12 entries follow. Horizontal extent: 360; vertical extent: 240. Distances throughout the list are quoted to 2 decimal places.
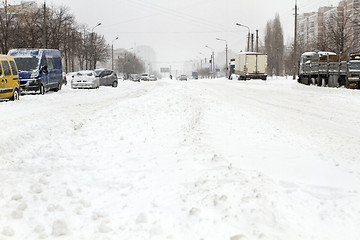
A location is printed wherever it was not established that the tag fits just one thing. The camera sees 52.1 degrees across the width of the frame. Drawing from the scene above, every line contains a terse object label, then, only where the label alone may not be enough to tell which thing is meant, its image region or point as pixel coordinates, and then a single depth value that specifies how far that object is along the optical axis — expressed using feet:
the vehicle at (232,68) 197.79
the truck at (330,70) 80.93
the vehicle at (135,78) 218.18
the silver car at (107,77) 112.68
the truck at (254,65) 144.87
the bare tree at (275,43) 289.33
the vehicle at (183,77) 274.34
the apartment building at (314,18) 364.91
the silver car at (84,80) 97.21
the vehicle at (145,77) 240.83
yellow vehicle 54.54
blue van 70.27
